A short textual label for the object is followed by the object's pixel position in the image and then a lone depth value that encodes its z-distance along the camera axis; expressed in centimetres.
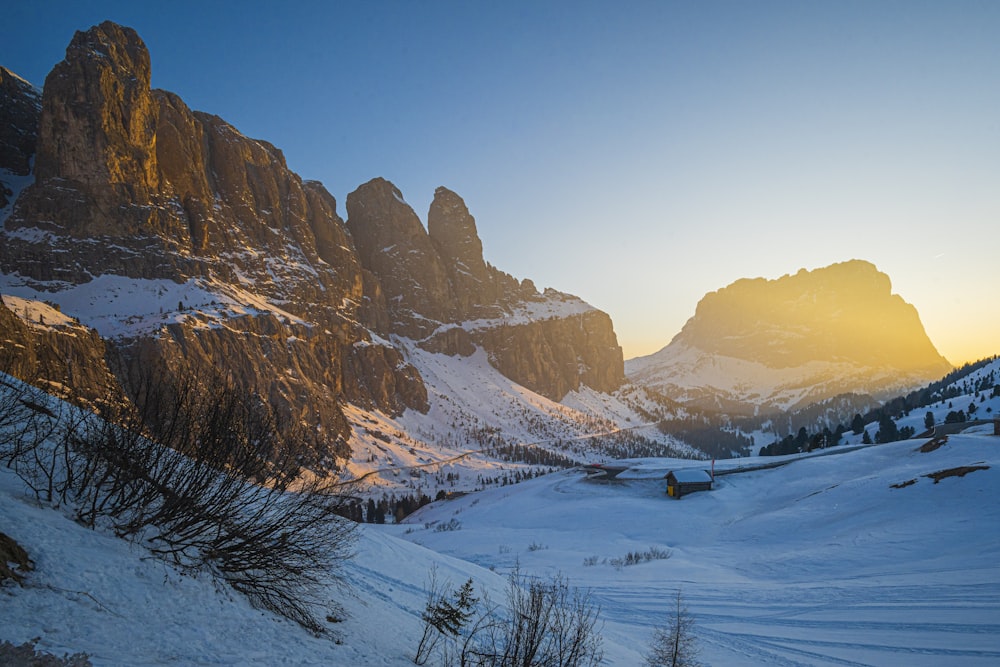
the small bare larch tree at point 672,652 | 1338
